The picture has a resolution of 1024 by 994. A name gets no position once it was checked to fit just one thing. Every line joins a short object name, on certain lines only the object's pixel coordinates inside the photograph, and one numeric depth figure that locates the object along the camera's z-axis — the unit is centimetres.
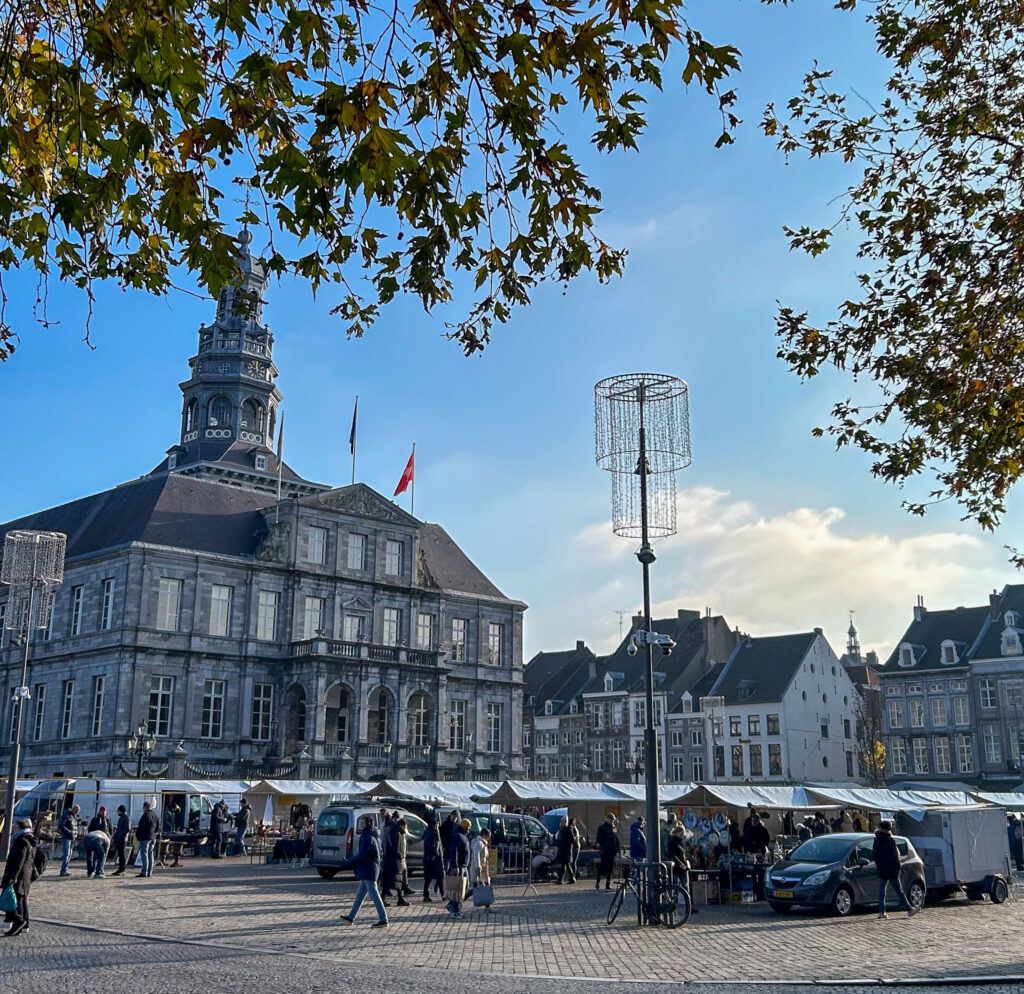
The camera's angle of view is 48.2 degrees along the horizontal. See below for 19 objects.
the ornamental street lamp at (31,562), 3478
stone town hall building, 4991
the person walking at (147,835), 2694
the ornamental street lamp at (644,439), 2103
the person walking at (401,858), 2038
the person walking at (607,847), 2778
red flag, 5994
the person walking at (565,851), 2877
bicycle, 1898
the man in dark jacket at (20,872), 1532
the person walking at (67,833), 2719
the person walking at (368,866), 1744
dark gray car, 2105
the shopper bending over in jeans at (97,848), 2611
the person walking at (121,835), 2773
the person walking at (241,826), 3656
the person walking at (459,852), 2064
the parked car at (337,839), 2798
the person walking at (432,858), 2312
